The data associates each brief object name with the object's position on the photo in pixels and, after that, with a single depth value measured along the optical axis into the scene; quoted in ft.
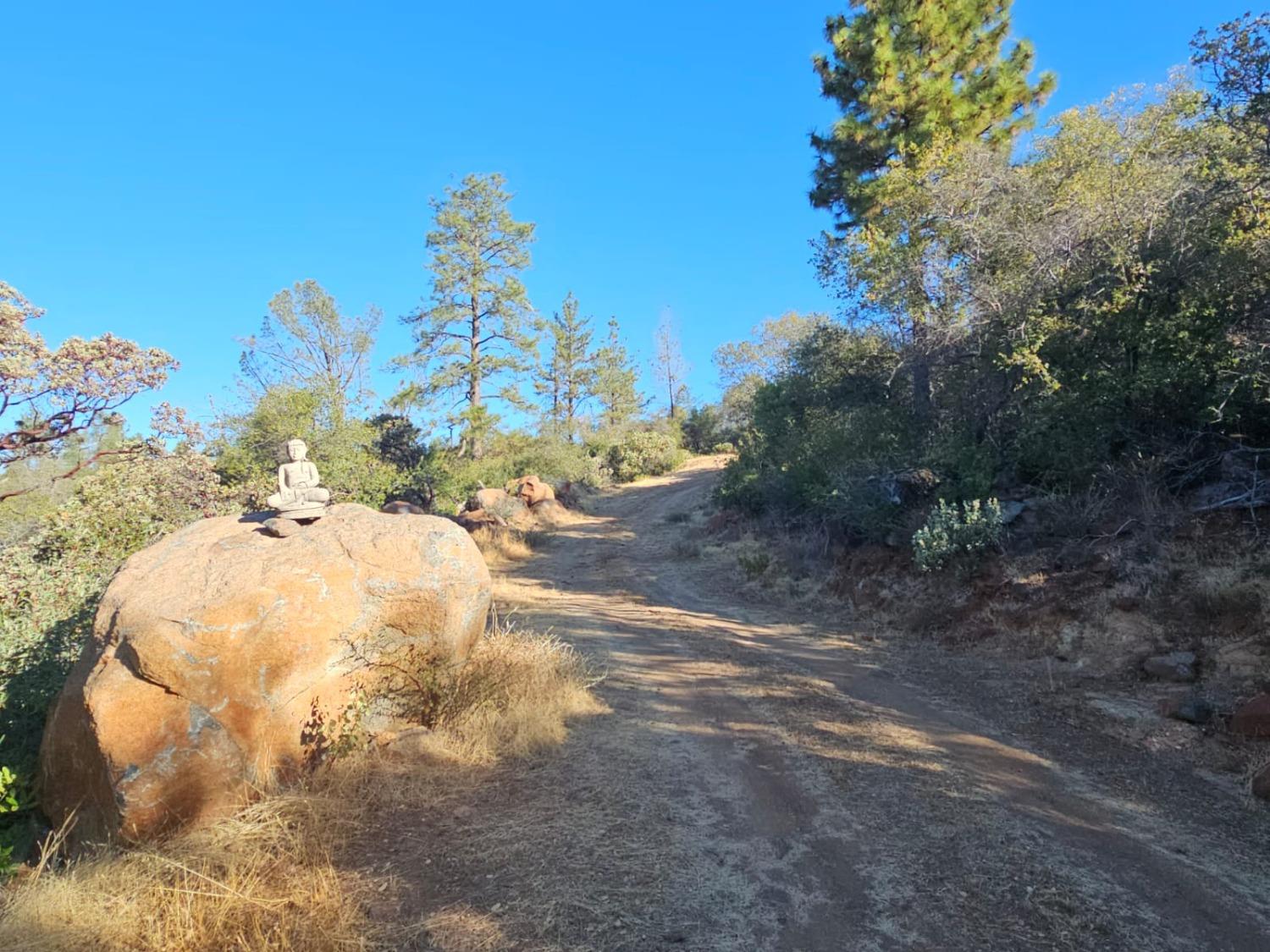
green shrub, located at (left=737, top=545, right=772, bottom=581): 41.88
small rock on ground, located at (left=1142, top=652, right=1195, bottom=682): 18.01
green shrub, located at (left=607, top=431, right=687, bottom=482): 113.60
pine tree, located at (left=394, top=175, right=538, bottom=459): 87.35
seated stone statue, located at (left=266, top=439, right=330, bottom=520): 19.26
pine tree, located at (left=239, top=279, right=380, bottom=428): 82.69
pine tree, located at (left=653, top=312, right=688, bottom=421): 164.35
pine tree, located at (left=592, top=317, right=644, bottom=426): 128.36
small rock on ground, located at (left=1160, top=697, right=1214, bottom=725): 16.05
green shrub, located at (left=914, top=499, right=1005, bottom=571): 27.84
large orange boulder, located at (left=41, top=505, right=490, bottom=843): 13.93
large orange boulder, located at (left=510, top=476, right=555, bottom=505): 77.88
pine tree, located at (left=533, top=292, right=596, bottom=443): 126.00
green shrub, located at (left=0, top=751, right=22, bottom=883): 15.37
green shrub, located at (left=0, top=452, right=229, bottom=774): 18.22
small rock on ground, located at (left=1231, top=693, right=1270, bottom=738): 14.66
